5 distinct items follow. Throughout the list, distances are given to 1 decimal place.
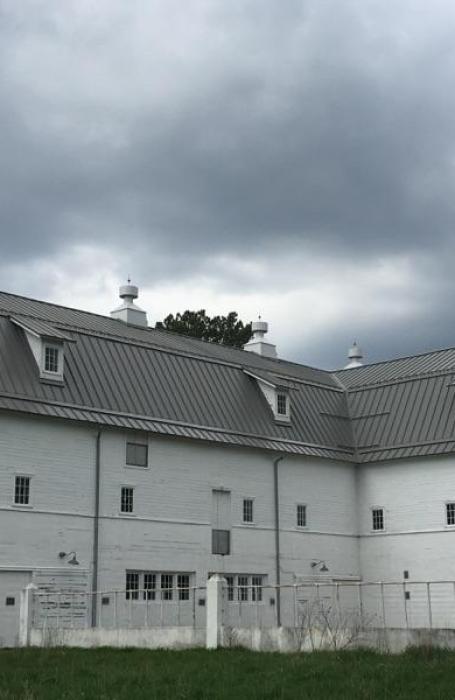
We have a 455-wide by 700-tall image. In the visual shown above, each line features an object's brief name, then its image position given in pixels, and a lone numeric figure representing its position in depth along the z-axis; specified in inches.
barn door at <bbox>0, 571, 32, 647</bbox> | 1198.3
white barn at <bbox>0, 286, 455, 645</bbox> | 1290.6
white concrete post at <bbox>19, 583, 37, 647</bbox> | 1119.0
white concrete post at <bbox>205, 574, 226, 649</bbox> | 954.1
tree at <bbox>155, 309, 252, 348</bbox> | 2817.4
